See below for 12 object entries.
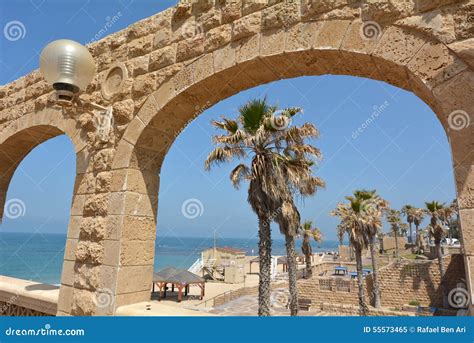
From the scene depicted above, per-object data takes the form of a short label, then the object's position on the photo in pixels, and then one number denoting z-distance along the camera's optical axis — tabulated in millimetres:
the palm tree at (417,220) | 35919
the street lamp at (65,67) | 2910
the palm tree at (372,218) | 17406
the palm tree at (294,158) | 8312
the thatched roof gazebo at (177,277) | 17234
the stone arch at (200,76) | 1983
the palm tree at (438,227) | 19859
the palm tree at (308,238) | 24344
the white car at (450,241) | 36162
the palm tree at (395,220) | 39188
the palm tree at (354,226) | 16906
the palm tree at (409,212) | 39575
